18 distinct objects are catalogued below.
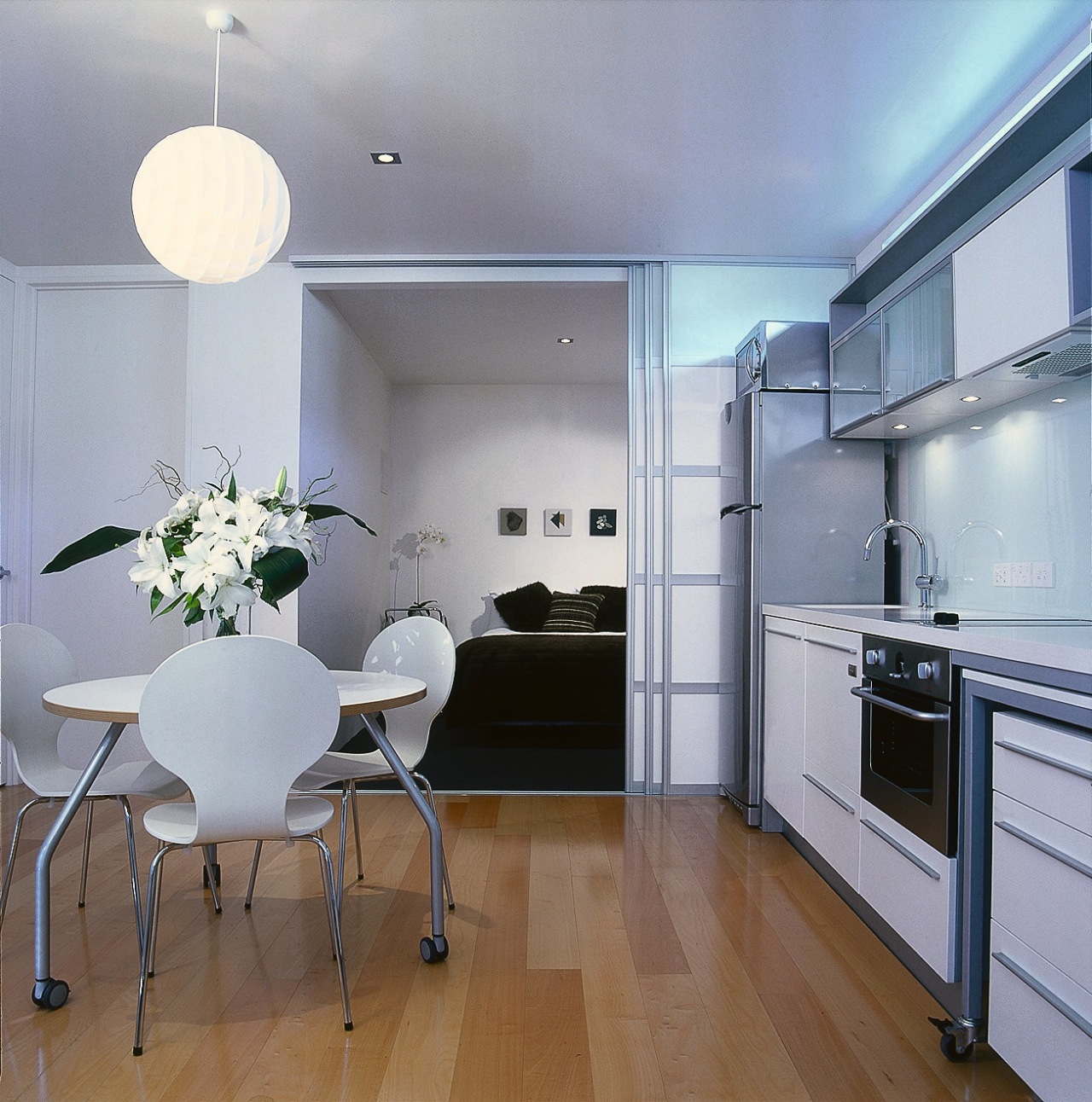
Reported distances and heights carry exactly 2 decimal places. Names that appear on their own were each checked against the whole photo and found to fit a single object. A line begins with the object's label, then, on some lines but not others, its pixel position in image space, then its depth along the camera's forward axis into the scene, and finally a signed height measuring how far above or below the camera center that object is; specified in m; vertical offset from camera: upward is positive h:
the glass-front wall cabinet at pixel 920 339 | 2.76 +0.76
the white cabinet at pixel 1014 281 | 2.15 +0.76
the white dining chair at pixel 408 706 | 2.77 -0.48
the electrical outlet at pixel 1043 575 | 2.73 -0.02
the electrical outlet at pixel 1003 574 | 2.96 -0.02
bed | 5.10 -0.92
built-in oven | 1.99 -0.43
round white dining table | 2.15 -0.49
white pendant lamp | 2.28 +0.94
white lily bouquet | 2.30 +0.02
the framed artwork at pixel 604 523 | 7.58 +0.34
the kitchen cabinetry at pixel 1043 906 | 1.50 -0.62
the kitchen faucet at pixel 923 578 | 3.25 -0.04
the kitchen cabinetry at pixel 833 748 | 2.62 -0.58
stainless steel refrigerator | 3.79 +0.28
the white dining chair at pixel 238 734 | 1.97 -0.39
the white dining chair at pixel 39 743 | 2.55 -0.55
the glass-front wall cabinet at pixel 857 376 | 3.33 +0.75
